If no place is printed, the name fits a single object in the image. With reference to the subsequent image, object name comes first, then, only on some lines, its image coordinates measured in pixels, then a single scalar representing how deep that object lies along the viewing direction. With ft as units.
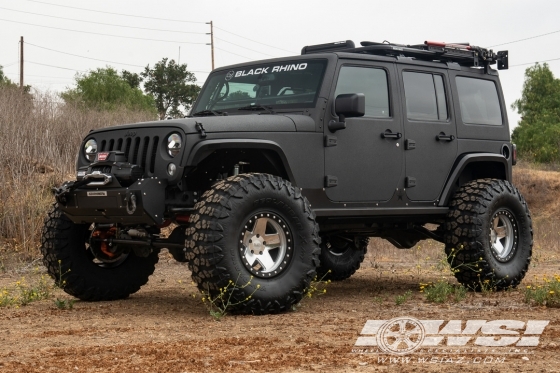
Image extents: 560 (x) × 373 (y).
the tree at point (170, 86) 141.08
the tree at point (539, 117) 142.41
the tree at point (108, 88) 135.39
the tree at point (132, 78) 156.97
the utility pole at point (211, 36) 157.37
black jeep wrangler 22.11
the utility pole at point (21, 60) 148.13
